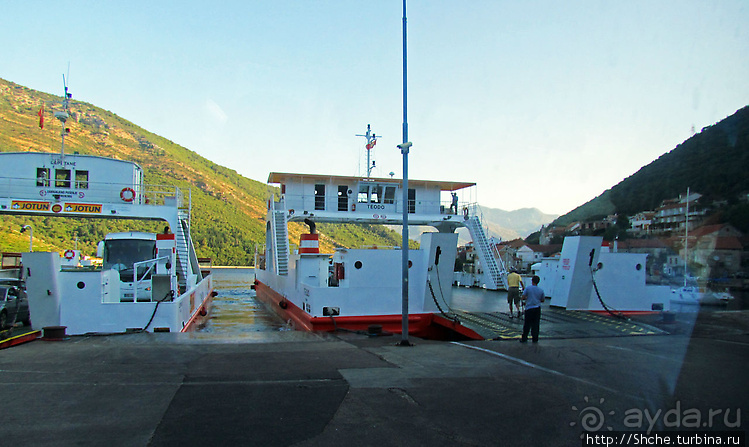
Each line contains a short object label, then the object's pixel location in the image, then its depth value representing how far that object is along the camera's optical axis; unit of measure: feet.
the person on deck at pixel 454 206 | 90.49
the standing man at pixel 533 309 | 31.83
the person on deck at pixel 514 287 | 43.16
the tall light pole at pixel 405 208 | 32.96
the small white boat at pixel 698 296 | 71.20
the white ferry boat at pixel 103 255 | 34.58
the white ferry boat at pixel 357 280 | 45.03
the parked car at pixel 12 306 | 39.70
